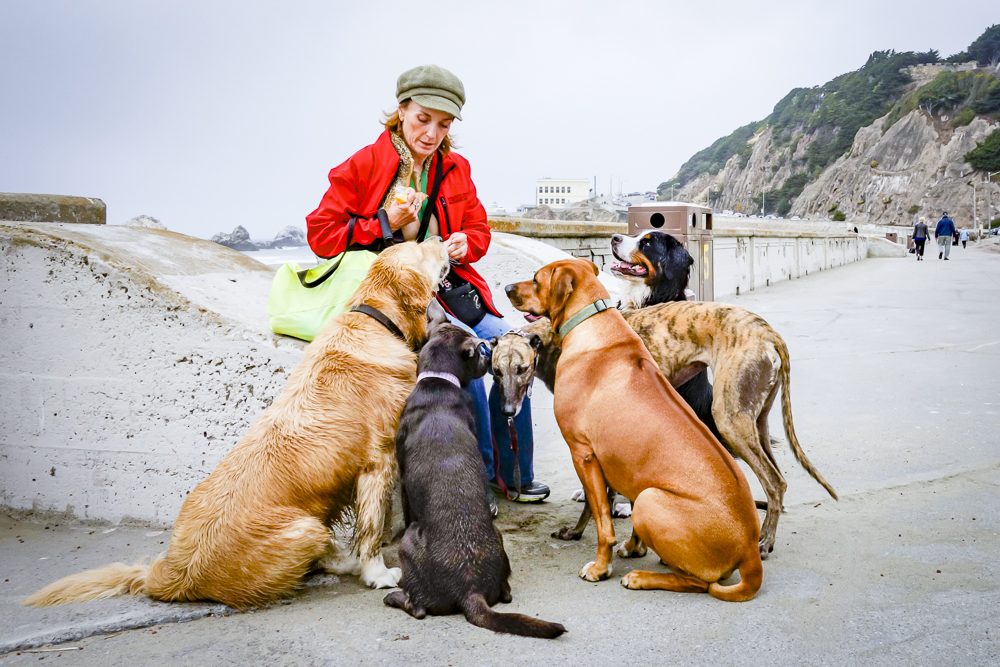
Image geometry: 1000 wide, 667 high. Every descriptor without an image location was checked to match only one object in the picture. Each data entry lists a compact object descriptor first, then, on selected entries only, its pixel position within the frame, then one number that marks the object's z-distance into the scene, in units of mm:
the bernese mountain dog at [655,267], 4289
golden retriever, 2682
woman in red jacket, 3500
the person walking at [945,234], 27641
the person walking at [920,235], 30188
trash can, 5707
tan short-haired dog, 2627
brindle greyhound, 3225
